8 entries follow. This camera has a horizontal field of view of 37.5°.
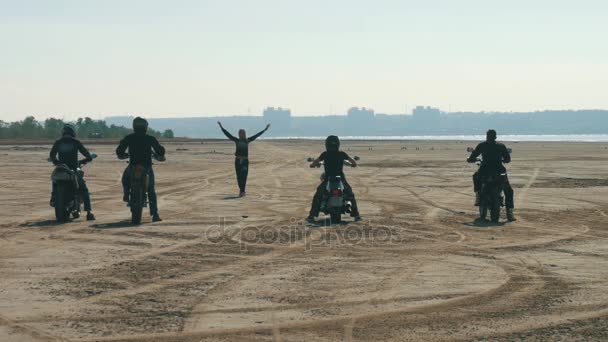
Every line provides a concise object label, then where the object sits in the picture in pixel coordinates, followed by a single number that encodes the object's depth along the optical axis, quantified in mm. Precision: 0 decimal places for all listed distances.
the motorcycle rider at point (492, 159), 18203
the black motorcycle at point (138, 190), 16875
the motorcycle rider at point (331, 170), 17500
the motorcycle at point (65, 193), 17312
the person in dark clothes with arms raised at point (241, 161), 24688
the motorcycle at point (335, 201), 17047
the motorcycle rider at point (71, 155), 17703
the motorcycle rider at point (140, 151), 17406
